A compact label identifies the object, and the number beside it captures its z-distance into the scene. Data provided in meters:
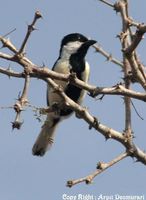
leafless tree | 6.82
